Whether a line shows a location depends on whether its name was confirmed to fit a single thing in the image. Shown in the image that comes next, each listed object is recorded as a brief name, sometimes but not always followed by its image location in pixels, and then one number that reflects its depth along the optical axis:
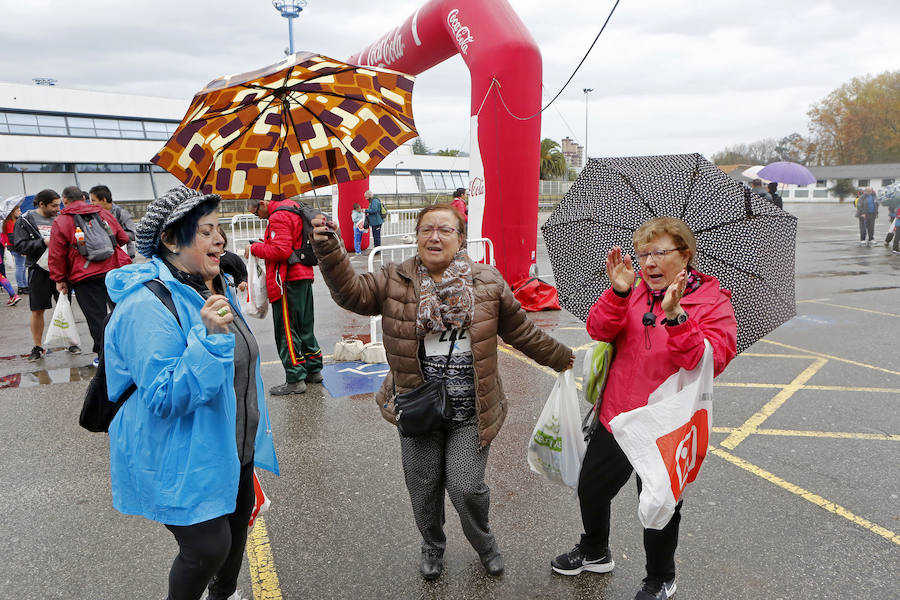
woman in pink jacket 2.24
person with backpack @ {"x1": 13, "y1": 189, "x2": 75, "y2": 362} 6.80
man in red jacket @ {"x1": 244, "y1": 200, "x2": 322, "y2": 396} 5.00
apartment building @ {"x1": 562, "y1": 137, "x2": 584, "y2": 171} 121.36
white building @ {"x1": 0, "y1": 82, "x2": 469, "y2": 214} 37.81
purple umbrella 14.99
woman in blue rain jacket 1.90
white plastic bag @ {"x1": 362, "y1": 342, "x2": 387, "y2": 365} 6.20
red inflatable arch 8.52
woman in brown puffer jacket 2.58
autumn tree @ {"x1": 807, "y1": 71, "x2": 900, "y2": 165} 71.56
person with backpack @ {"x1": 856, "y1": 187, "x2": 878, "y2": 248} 17.36
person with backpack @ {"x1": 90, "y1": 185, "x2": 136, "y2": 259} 6.99
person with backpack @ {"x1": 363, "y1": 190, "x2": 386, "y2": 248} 16.09
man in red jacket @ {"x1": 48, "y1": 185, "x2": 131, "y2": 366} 5.92
